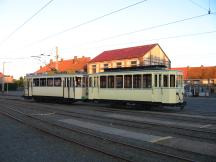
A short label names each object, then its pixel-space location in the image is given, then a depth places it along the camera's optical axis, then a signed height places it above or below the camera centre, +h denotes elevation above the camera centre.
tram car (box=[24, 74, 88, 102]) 27.78 -0.19
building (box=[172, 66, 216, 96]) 82.31 +2.48
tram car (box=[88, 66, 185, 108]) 21.75 -0.10
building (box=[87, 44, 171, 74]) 55.41 +4.73
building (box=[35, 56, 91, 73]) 71.37 +4.75
